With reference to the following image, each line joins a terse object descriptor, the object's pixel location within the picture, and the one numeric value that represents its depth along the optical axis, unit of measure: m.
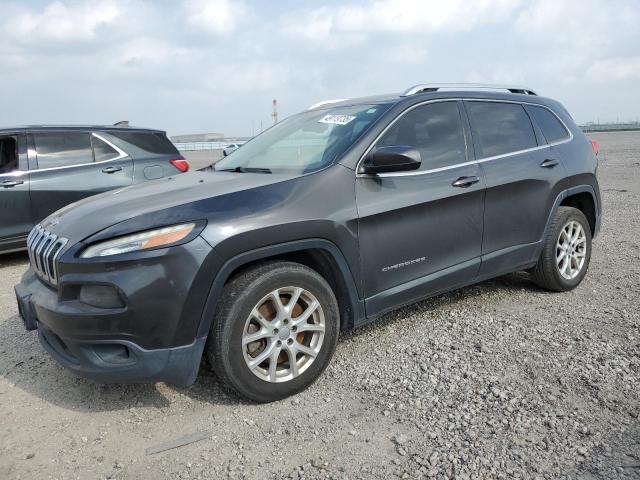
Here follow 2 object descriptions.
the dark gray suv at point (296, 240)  2.66
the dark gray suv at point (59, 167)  6.20
